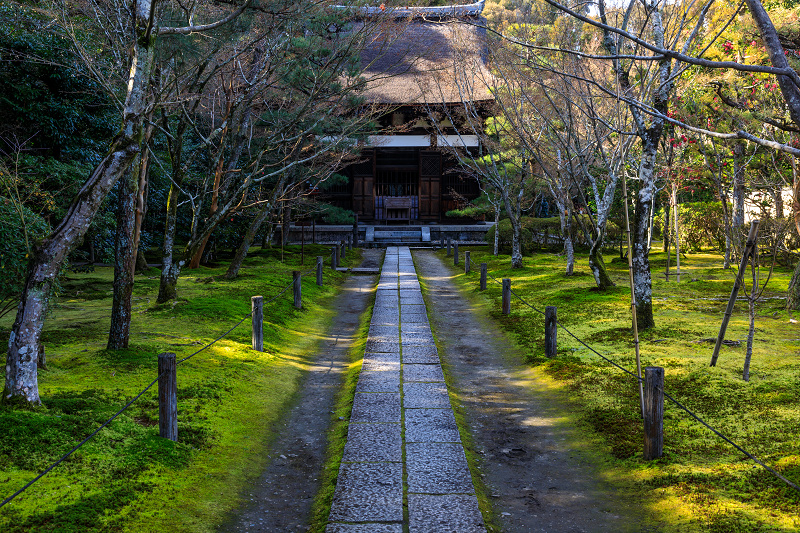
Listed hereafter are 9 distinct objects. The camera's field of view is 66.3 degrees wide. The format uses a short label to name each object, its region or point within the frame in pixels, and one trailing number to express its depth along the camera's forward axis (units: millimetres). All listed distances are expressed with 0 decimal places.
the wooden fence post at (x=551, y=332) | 9055
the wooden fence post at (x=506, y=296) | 12224
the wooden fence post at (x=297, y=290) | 12940
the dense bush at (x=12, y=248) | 6922
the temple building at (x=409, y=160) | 27391
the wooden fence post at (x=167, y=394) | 5555
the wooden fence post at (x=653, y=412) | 5228
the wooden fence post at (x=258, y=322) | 9242
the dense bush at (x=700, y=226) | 20422
